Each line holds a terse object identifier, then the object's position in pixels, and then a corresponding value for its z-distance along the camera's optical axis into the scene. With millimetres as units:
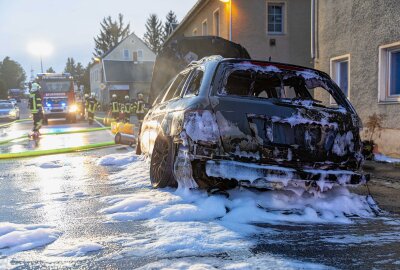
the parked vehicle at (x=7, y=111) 32062
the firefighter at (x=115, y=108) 20250
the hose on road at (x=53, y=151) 10275
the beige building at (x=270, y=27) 20109
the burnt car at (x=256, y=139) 4473
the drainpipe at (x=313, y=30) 12422
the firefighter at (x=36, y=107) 14906
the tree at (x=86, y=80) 88625
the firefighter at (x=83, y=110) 29581
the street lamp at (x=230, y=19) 19531
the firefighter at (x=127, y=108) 19625
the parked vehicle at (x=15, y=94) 80469
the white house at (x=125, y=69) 57219
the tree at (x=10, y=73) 111812
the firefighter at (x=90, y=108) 23825
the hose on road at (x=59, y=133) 14169
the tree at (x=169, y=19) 81094
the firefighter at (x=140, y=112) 15844
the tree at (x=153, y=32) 83688
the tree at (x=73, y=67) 145750
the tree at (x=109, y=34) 86250
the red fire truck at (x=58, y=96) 26406
